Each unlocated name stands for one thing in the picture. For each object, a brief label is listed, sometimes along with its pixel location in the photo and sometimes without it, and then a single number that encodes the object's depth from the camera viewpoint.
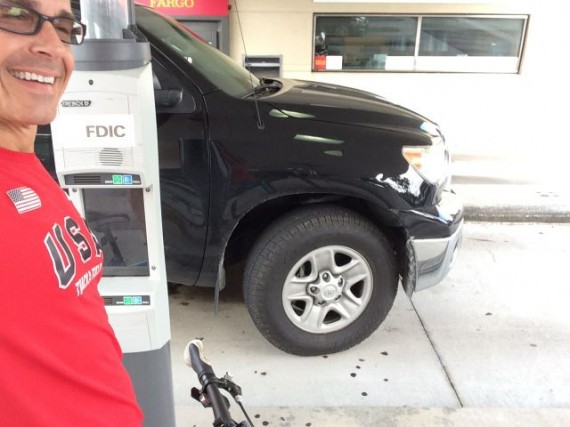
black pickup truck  2.70
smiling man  0.87
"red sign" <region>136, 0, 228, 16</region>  8.07
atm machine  1.56
